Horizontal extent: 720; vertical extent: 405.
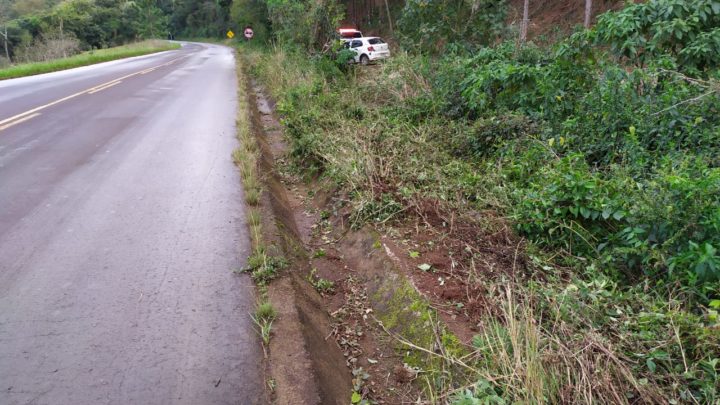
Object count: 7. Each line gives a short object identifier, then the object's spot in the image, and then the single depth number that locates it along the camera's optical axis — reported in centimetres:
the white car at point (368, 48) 2183
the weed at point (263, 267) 422
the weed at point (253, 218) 528
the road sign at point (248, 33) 3440
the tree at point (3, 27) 4250
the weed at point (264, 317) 351
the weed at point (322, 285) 460
